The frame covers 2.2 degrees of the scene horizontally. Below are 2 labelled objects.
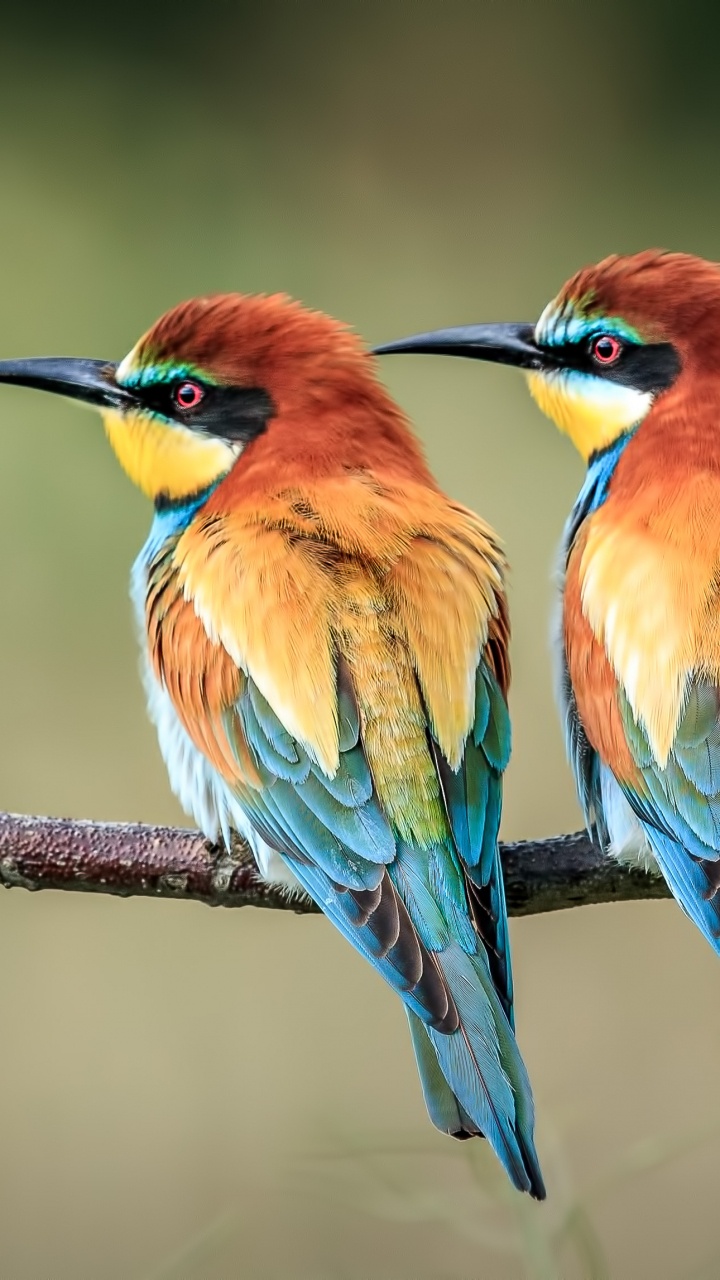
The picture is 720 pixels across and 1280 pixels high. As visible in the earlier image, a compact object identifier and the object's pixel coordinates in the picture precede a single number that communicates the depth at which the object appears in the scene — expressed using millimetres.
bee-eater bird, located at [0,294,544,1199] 4021
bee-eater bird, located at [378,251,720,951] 4042
